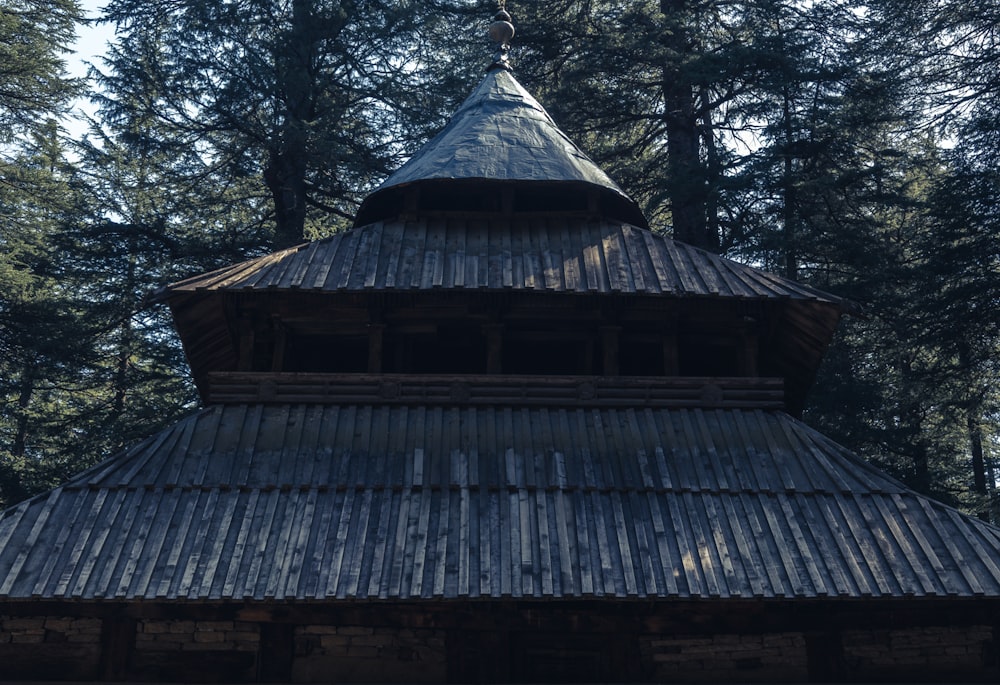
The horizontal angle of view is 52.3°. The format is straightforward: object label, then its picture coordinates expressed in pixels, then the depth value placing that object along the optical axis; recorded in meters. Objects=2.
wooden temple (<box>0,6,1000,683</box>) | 9.90
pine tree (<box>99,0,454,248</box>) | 23.72
